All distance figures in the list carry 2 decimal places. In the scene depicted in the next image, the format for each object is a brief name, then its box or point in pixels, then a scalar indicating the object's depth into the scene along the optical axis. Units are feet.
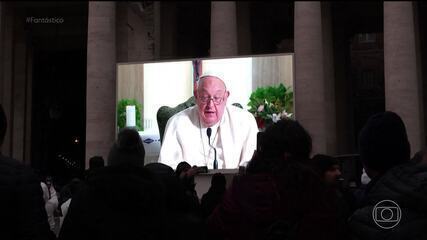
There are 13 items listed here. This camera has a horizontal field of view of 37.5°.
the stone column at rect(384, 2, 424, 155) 80.33
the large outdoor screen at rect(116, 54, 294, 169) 52.39
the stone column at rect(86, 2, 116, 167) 86.94
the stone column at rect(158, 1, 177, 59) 107.04
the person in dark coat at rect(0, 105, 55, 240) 13.76
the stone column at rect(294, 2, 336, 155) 81.97
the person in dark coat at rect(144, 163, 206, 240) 13.99
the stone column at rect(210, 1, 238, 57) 88.07
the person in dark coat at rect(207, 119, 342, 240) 12.07
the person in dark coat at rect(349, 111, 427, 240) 11.55
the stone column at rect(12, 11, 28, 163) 112.78
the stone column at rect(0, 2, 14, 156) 105.40
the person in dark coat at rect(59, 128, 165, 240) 13.76
